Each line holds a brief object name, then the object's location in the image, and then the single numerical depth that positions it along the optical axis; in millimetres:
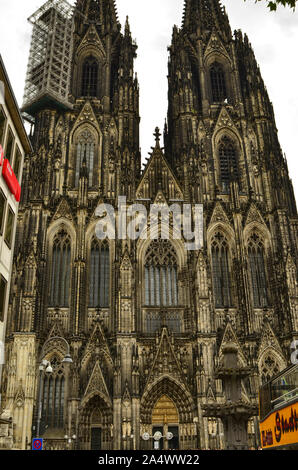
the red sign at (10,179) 20172
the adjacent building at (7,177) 20078
